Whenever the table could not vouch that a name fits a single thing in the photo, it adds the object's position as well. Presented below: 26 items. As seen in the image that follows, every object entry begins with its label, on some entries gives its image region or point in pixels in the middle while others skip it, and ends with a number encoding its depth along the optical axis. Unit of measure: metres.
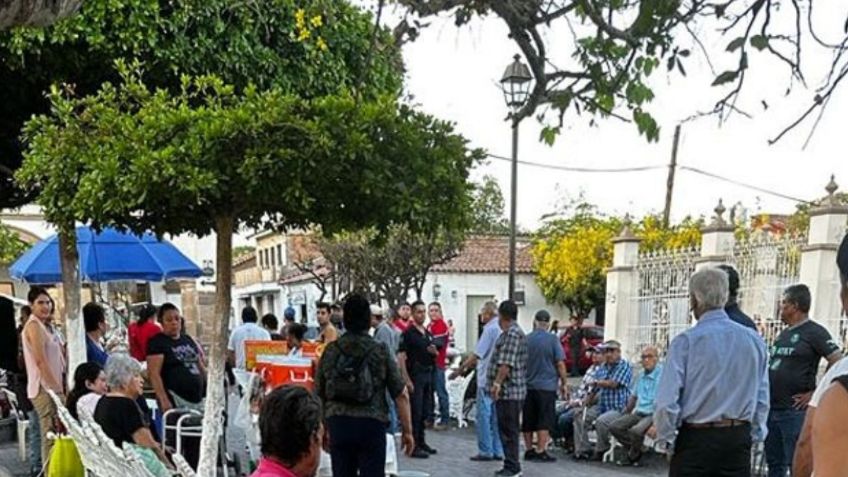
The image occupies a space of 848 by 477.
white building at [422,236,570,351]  33.12
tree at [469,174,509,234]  45.16
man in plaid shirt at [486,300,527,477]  7.95
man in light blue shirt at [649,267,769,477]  4.21
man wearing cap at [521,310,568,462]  9.10
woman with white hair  4.61
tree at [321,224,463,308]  23.94
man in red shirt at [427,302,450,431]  11.24
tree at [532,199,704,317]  28.56
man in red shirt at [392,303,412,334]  11.47
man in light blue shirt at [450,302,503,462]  8.70
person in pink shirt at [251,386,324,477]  2.83
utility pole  26.68
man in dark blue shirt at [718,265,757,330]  5.11
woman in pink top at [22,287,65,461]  6.73
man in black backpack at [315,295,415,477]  5.28
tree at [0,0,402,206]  6.18
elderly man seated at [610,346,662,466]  8.81
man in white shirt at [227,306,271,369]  9.41
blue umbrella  9.80
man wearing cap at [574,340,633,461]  9.36
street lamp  6.46
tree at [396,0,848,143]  3.62
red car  18.62
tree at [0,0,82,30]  2.40
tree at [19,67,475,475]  4.98
